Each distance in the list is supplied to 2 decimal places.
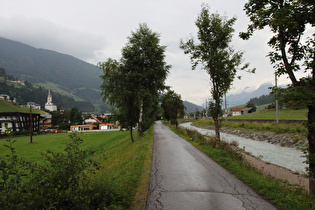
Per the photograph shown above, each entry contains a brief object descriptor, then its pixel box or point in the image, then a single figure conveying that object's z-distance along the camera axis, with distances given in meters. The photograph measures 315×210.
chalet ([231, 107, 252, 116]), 140.49
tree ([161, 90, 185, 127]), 45.72
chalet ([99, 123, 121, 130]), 89.28
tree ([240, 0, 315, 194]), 5.91
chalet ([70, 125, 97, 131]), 99.62
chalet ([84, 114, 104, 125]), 113.03
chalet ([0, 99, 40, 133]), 83.25
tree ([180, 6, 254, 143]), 15.62
